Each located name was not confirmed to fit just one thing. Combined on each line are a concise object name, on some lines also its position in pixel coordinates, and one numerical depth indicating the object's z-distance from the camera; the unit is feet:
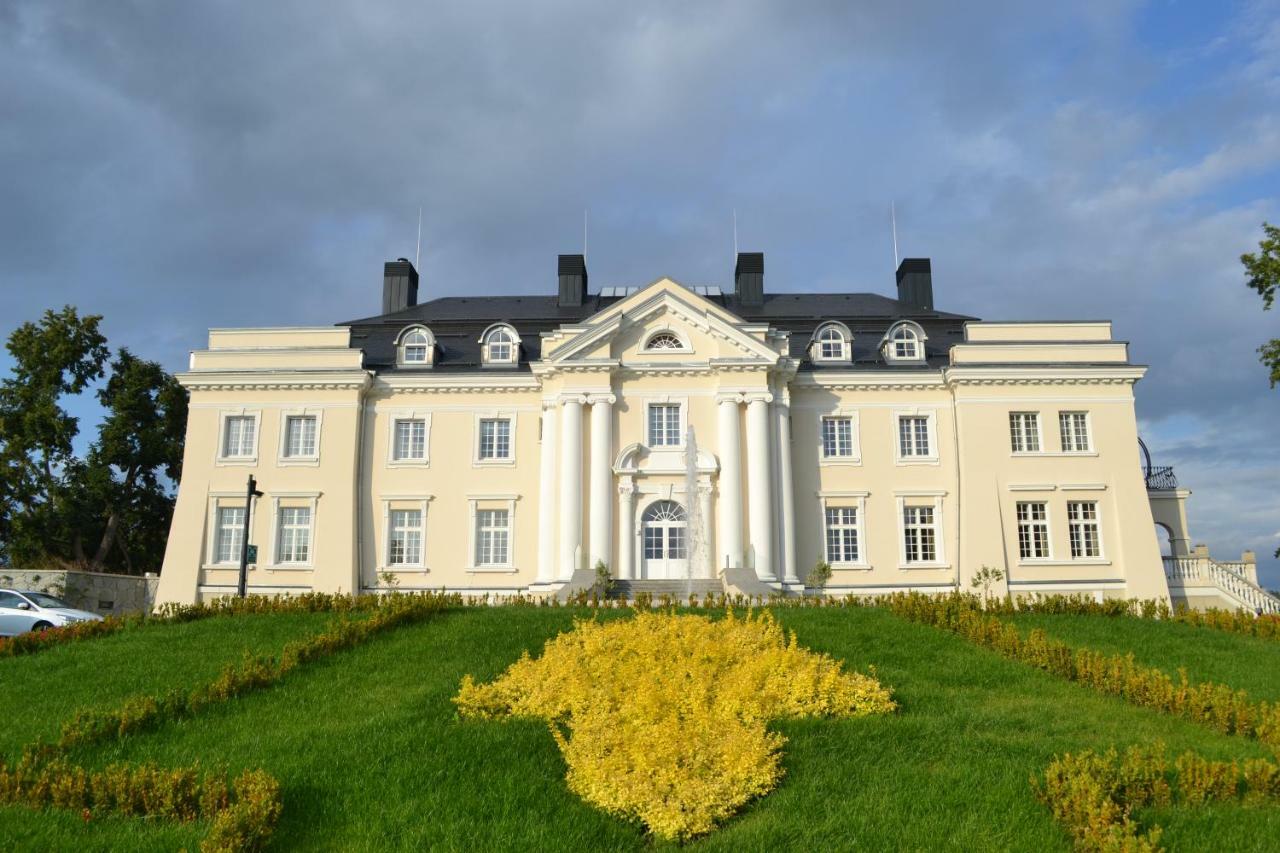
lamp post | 78.61
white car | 74.23
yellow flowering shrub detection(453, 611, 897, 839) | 29.07
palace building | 99.25
